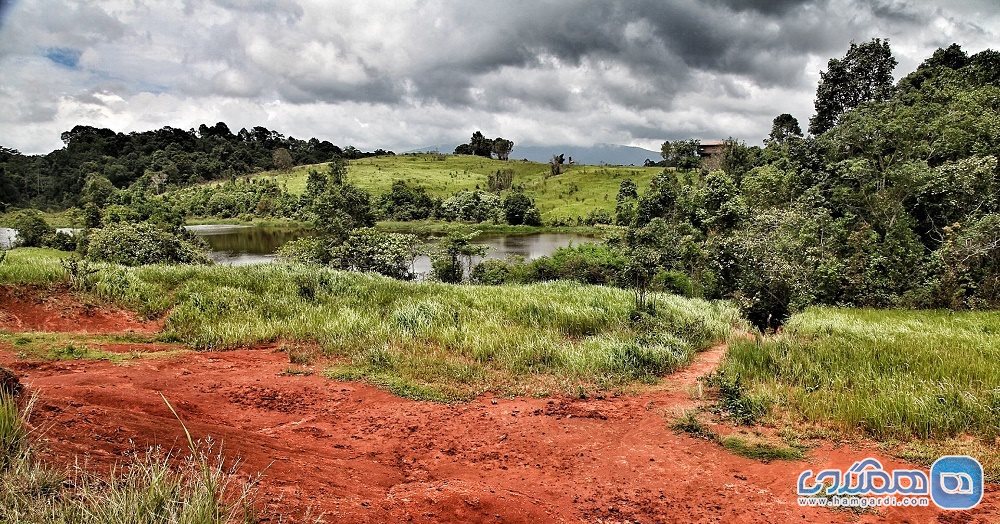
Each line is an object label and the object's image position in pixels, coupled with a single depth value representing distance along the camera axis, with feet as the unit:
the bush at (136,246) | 68.59
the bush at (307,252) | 74.54
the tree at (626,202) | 183.83
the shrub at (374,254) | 74.13
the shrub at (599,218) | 212.64
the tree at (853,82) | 140.46
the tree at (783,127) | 198.59
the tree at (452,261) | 83.76
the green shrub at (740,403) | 21.49
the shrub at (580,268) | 82.89
